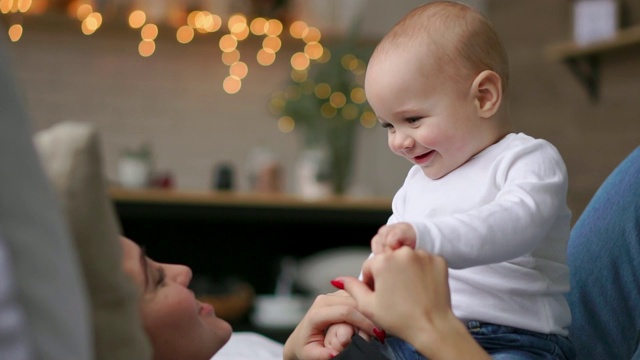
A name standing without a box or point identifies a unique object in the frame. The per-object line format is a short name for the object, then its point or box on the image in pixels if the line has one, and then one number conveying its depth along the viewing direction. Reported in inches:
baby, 37.1
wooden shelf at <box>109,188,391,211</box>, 164.1
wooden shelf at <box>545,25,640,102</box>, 167.6
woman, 31.1
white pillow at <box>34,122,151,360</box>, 25.2
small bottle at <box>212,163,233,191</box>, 177.6
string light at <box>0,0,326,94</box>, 196.2
